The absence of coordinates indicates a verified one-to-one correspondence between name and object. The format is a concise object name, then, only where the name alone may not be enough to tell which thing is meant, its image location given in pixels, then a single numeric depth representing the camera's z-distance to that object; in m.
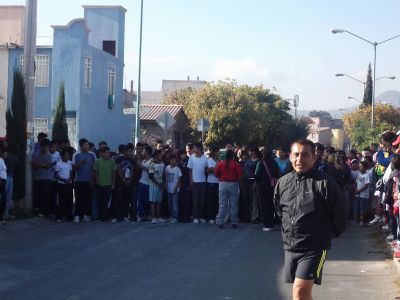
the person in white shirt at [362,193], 18.03
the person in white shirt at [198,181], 17.91
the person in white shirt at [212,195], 18.05
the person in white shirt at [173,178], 17.72
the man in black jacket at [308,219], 6.58
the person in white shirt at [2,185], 14.73
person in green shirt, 17.34
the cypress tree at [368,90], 88.94
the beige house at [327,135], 104.06
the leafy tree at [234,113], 55.25
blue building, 33.94
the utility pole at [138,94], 34.20
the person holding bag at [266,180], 16.42
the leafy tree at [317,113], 174.80
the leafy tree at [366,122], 36.29
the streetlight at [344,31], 41.31
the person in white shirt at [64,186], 17.00
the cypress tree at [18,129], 16.91
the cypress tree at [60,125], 25.63
